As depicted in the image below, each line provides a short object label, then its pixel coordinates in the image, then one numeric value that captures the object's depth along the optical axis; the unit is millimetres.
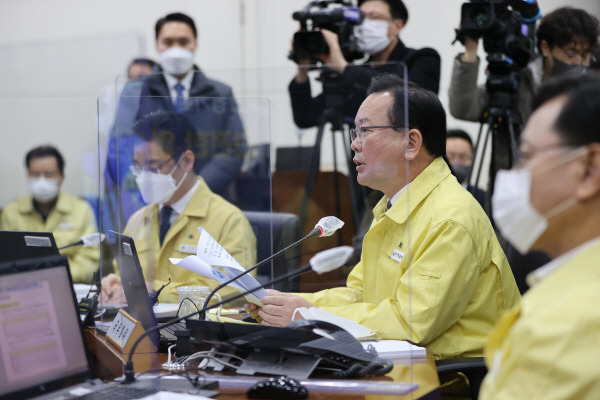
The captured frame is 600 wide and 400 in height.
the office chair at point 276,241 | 2340
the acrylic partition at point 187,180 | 2535
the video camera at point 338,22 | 3230
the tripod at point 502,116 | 3107
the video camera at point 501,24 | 3045
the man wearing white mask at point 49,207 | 3824
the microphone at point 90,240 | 2668
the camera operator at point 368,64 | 2631
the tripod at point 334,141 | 2566
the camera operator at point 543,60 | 3080
